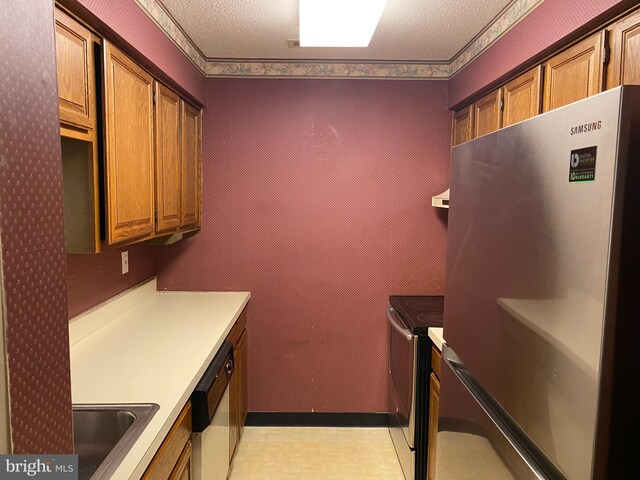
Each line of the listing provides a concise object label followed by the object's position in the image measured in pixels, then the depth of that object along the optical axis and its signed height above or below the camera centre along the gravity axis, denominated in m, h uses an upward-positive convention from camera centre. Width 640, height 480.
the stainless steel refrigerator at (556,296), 0.73 -0.17
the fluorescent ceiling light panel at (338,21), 1.81 +0.73
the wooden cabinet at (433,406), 2.17 -0.96
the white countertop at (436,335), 2.12 -0.62
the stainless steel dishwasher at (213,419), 1.68 -0.86
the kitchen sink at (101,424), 1.40 -0.68
